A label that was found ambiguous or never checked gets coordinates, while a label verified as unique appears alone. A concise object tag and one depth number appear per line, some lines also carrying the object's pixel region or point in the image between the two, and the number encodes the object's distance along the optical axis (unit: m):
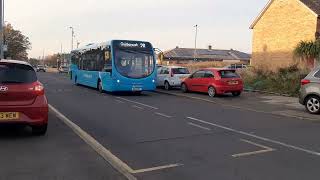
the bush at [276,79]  25.00
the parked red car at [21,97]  9.18
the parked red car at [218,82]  22.75
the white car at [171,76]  27.38
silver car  15.23
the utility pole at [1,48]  38.39
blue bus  22.69
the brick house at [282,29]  39.38
